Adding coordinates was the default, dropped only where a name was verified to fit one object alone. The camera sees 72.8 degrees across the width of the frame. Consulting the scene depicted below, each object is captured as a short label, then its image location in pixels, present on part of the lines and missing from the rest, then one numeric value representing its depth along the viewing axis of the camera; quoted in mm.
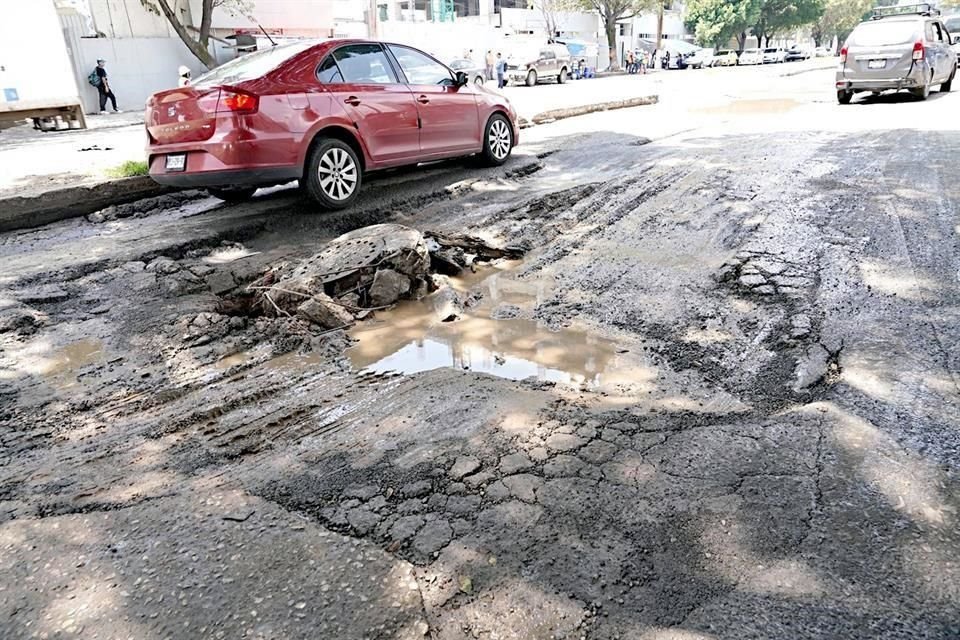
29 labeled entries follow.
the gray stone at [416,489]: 2711
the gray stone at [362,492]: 2715
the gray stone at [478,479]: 2768
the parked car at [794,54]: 48688
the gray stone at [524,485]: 2681
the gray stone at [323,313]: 4531
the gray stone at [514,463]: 2852
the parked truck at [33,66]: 12312
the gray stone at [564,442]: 3000
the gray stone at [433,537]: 2408
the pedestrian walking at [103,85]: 20672
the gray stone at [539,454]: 2919
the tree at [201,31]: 16819
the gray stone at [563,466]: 2812
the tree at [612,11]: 44300
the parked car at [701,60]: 47281
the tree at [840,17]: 66750
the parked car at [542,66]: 29766
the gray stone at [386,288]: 4883
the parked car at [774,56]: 47844
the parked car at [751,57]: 48294
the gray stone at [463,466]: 2840
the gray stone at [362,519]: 2512
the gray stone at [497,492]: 2676
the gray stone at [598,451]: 2908
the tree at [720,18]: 53959
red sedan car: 6105
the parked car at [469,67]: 26125
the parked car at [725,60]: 46469
